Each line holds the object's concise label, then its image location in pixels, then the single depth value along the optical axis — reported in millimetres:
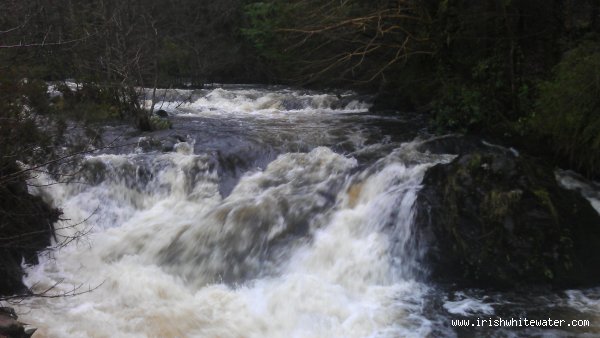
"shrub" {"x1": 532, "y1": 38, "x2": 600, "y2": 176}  6980
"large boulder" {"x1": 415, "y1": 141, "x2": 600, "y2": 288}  5609
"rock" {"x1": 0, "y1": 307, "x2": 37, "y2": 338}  4000
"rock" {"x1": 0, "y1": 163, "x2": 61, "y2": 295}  5641
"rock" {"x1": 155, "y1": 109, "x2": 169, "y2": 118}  12623
